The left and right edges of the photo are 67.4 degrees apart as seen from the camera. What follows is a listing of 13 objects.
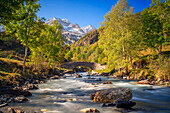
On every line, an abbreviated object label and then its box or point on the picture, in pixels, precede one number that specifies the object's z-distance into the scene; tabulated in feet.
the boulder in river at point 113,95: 32.29
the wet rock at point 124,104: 28.63
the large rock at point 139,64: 109.19
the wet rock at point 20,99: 32.31
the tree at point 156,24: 106.43
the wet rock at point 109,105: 30.01
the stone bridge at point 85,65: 263.14
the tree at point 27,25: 75.18
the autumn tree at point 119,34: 98.99
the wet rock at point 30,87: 51.81
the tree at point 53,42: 128.73
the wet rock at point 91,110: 25.62
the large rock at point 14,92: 38.29
